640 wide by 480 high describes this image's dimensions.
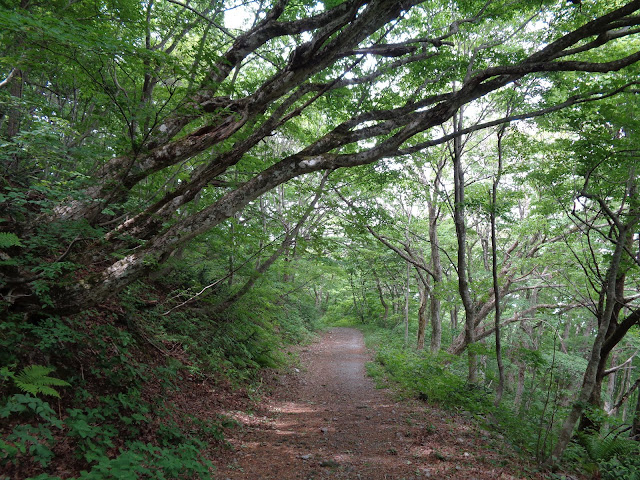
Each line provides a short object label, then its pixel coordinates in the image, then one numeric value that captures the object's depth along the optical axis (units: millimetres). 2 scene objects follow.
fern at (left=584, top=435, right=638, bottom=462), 5632
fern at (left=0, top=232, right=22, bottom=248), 3179
